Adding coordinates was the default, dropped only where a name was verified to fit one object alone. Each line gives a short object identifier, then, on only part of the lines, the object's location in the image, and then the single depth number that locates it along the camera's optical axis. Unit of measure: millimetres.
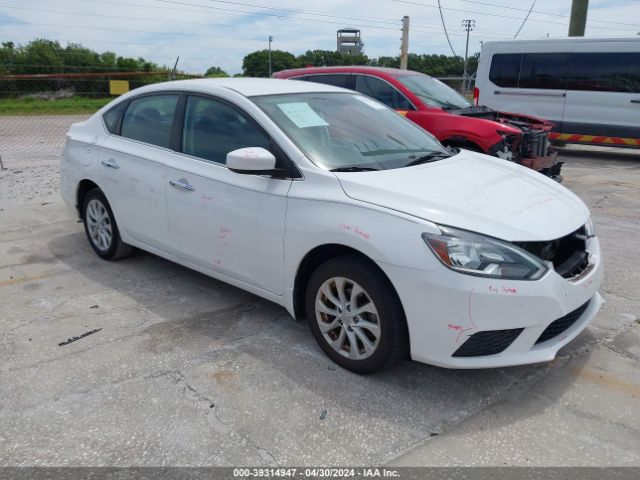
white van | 11125
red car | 7496
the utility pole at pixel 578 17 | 15711
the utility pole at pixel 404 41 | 17812
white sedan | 2807
